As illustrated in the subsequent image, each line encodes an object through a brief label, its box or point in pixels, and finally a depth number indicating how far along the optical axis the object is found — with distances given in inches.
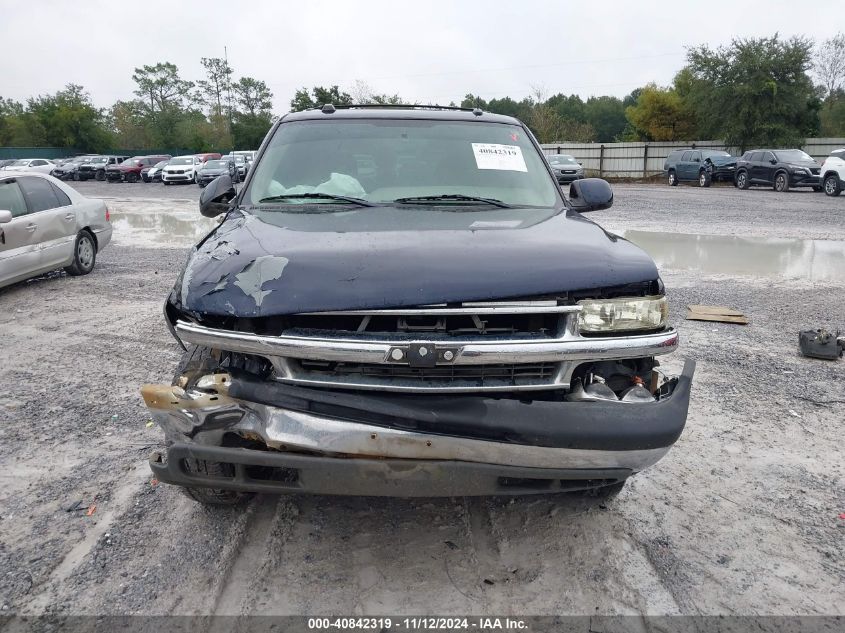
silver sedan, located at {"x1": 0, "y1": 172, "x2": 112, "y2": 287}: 306.5
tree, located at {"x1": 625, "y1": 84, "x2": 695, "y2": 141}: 1722.4
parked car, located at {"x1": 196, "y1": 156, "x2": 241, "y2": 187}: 1215.7
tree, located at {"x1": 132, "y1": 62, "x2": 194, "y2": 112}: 3486.7
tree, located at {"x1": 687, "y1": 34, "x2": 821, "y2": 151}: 1295.5
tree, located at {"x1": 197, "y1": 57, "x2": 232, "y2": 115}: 3417.8
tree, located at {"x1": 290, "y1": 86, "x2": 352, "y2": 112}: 1779.0
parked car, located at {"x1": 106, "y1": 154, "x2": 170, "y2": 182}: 1590.8
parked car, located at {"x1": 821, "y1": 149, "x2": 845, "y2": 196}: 824.9
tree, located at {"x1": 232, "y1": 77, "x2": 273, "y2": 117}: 3339.1
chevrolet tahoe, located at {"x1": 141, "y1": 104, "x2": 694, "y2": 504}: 93.0
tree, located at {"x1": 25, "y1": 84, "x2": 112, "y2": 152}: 2539.4
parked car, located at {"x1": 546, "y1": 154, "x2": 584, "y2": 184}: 1069.8
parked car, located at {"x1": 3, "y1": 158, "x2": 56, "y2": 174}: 1571.5
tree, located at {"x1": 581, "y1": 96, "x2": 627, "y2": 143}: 3154.5
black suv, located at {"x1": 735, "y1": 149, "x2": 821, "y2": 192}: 895.7
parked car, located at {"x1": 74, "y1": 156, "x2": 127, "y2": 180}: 1674.5
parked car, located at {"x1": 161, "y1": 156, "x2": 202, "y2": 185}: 1366.9
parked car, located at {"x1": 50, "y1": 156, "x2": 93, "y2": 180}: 1695.4
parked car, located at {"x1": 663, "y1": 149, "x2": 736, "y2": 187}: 1082.1
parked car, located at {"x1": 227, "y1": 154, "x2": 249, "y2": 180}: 1363.2
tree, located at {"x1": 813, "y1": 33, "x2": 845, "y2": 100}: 2207.2
